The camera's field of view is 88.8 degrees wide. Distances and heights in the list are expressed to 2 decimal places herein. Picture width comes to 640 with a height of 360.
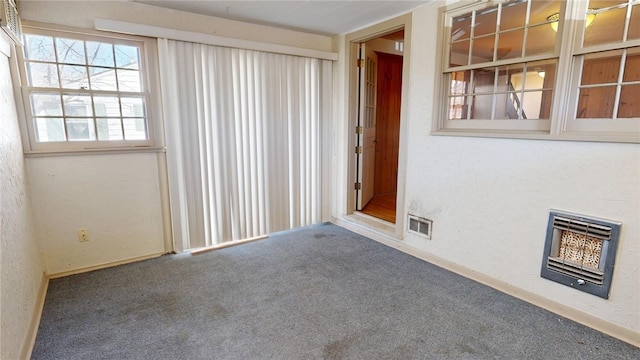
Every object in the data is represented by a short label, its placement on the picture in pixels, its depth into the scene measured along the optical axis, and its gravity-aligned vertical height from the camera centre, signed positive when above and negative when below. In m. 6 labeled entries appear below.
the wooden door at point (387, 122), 5.00 +0.03
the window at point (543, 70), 2.01 +0.38
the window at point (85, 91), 2.58 +0.27
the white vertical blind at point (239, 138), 3.10 -0.15
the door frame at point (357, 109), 3.15 +0.18
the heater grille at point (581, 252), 2.05 -0.84
